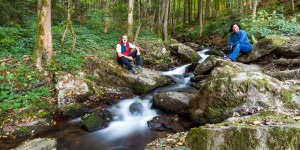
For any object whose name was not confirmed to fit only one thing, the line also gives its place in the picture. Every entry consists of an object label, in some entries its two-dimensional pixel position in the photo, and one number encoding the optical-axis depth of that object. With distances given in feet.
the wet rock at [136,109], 19.39
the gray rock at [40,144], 11.91
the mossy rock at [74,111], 17.65
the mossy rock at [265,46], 22.72
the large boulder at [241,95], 11.11
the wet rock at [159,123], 15.75
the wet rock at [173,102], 17.65
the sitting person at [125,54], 24.52
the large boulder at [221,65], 20.58
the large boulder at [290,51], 19.79
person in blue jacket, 21.59
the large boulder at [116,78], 23.82
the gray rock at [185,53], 37.10
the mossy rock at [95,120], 15.84
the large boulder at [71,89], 18.54
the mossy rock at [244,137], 5.20
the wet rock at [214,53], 39.04
